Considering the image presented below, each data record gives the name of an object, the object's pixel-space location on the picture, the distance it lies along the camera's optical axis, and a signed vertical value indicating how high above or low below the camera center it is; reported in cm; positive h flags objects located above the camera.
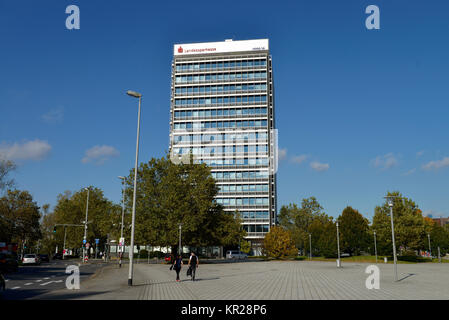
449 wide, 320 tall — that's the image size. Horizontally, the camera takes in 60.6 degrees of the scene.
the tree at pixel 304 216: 9875 +509
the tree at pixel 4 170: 5560 +903
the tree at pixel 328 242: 7394 -113
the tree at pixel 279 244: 6938 -147
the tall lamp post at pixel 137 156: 2097 +469
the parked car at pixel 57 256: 7990 -447
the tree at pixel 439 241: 7849 -83
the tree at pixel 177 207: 5122 +385
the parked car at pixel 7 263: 3246 -249
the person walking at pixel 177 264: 2456 -183
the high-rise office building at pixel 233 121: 10275 +3072
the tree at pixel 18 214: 6291 +331
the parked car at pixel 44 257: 6359 -375
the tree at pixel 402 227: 6236 +164
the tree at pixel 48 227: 9862 +182
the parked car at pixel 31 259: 5119 -328
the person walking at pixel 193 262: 2495 -172
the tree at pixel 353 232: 7525 +84
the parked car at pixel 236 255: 8694 -437
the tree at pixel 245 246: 9162 -247
